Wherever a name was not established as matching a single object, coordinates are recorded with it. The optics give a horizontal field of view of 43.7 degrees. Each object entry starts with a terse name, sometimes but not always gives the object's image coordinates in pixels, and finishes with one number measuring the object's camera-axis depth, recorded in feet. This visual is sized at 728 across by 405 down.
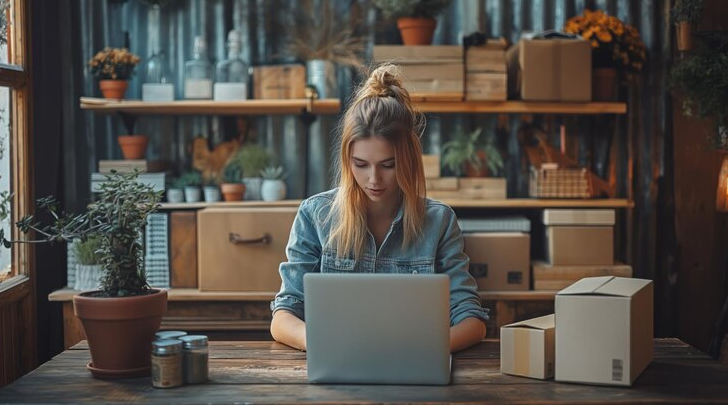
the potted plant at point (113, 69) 12.16
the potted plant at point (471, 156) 12.56
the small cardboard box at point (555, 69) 11.89
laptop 5.79
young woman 7.59
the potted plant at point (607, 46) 12.18
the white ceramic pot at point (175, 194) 12.34
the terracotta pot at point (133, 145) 12.43
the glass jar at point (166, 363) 6.00
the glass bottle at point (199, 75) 12.29
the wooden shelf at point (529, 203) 12.11
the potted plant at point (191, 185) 12.37
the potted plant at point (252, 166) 12.71
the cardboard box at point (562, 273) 11.85
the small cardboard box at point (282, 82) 12.34
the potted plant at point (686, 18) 11.49
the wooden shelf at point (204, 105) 12.04
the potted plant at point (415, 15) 12.20
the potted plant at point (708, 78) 10.89
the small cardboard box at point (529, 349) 6.15
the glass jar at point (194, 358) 6.12
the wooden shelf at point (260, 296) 11.66
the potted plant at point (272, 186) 12.58
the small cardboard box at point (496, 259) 11.78
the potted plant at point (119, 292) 6.26
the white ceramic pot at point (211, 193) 12.42
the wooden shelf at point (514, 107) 12.12
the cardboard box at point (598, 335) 5.89
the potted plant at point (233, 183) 12.48
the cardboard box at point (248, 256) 11.78
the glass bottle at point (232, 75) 12.26
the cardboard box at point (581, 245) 11.94
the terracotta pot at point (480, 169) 12.73
